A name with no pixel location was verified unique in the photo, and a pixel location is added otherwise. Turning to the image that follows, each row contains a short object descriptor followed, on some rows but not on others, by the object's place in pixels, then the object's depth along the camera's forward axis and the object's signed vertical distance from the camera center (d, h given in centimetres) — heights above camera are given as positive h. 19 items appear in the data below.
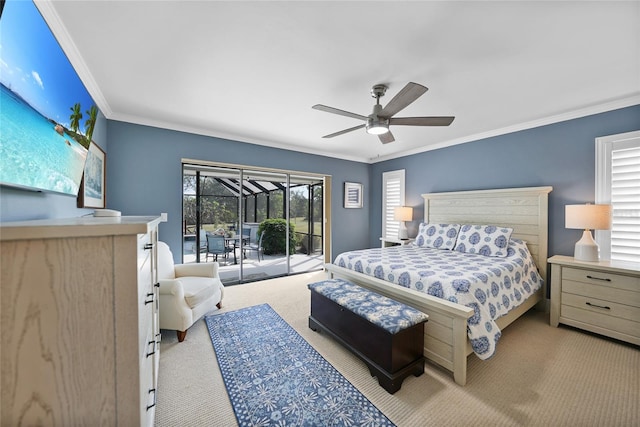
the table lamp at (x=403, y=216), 469 -10
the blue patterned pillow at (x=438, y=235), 371 -40
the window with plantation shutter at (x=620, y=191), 262 +22
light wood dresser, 72 -36
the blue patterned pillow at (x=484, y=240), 313 -40
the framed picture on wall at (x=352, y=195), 543 +36
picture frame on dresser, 226 +31
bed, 188 -70
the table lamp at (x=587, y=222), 256 -13
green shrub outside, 482 -51
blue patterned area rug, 156 -131
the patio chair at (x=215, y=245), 417 -60
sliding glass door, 401 -19
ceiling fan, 216 +88
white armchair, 234 -85
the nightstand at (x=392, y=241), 464 -61
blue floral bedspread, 192 -65
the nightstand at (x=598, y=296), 229 -88
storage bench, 179 -98
